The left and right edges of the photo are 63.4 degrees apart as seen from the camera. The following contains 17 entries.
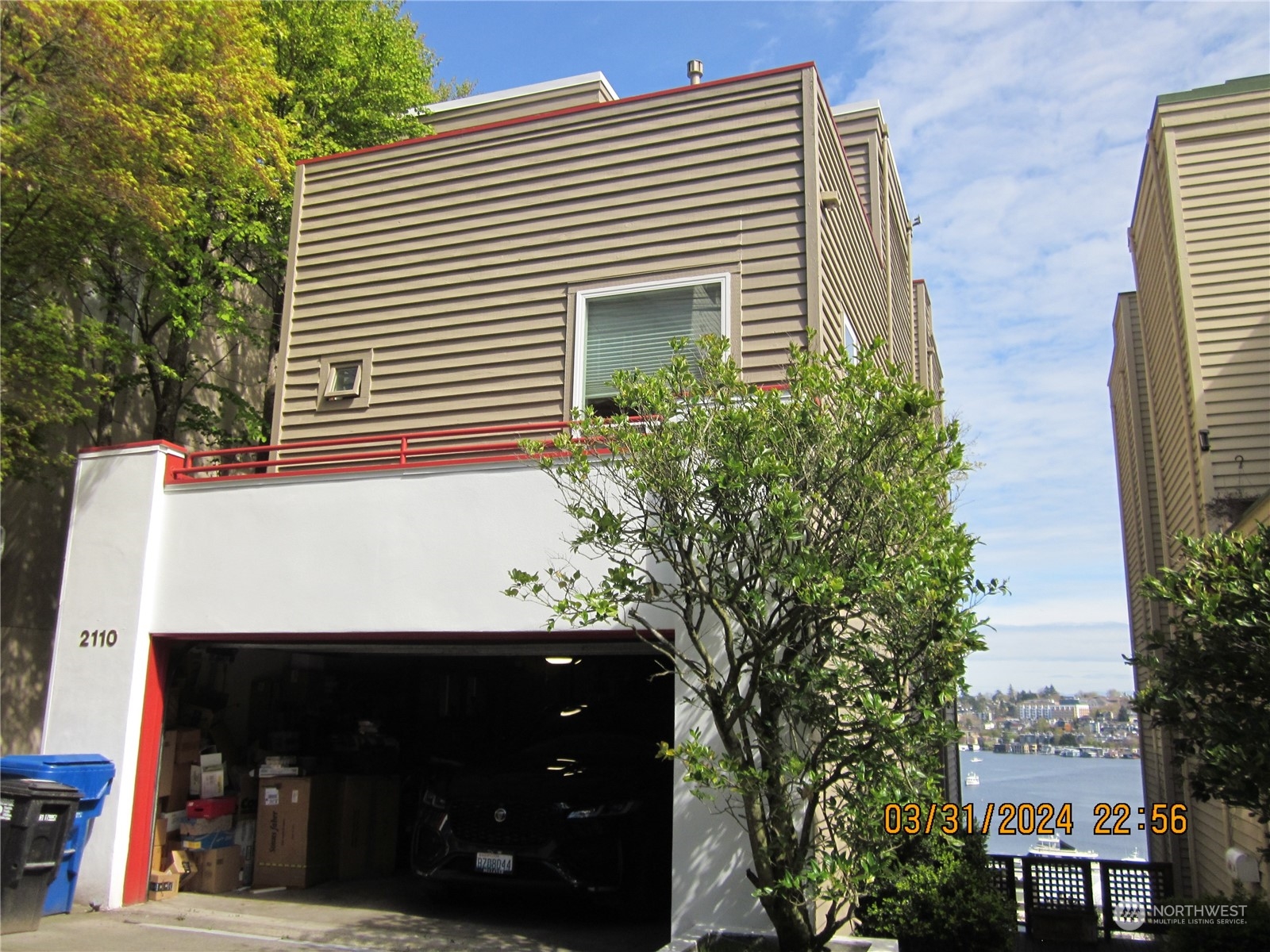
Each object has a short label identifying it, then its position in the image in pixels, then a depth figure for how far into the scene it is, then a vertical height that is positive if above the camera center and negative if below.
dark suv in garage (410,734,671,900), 7.93 -1.03
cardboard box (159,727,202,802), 8.83 -0.62
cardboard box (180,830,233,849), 8.97 -1.32
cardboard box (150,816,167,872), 8.64 -1.32
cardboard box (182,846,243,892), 9.02 -1.60
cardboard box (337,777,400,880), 10.04 -1.33
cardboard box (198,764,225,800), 9.12 -0.83
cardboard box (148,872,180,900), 8.56 -1.62
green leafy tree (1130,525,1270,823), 6.06 +0.24
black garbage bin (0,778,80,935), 7.05 -1.10
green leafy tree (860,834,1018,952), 7.29 -1.45
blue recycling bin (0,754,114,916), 7.72 -0.81
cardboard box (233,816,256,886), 9.45 -1.39
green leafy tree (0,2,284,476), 9.05 +4.89
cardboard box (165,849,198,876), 8.80 -1.49
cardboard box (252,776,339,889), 9.43 -1.31
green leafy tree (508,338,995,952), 5.79 +0.68
